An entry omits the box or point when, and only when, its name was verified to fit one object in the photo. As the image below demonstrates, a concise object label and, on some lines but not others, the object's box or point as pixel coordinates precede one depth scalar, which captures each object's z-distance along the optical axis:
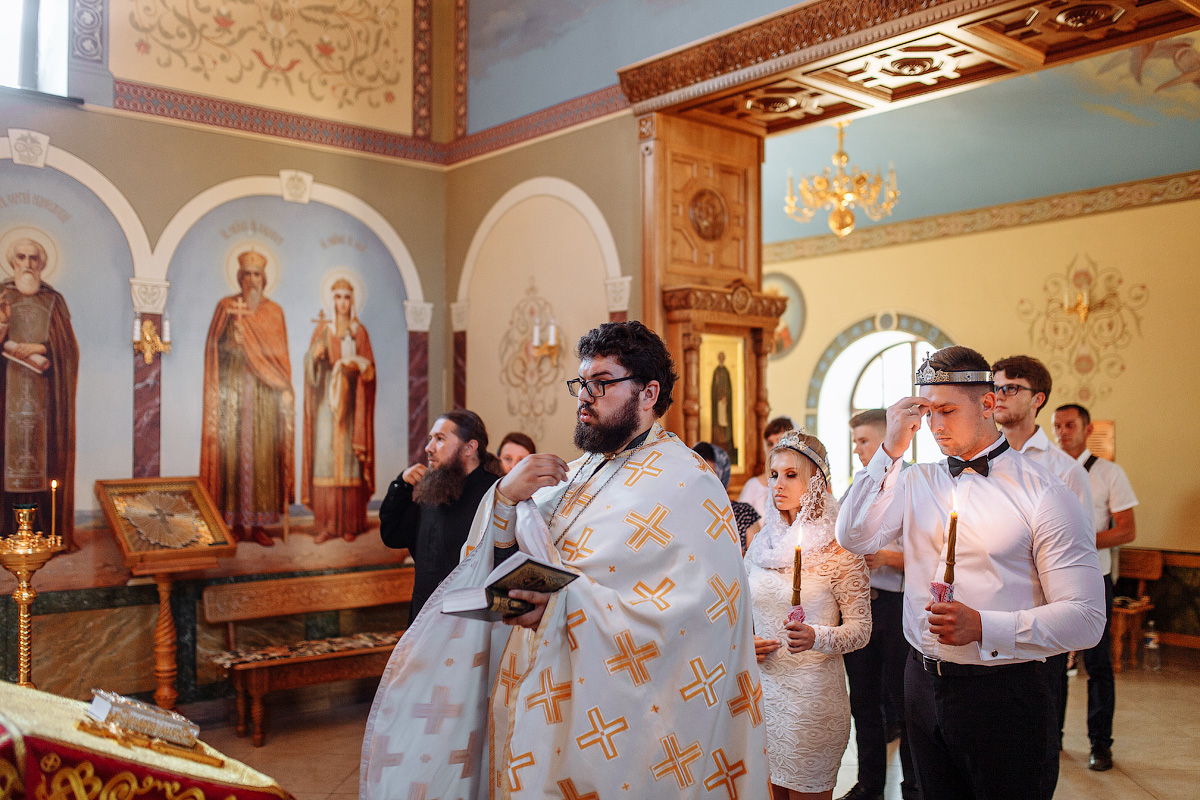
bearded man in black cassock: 4.44
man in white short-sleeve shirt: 5.53
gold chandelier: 9.60
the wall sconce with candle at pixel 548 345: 6.57
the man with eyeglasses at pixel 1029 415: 4.14
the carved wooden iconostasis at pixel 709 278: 5.94
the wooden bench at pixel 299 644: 6.05
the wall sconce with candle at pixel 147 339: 6.19
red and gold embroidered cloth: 1.92
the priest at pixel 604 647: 2.55
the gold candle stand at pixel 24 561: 4.80
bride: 3.38
